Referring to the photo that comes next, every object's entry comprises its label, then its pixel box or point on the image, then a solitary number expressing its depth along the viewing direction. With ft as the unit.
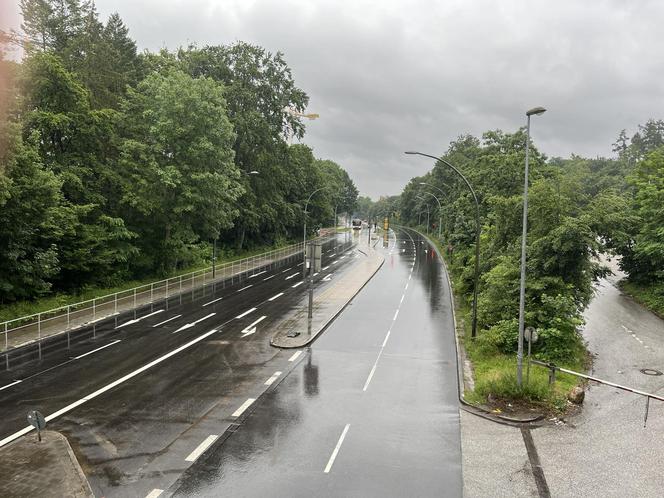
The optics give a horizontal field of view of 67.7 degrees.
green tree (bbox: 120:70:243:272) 117.08
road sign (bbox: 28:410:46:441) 38.22
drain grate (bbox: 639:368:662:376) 62.18
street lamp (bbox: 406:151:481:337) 75.05
